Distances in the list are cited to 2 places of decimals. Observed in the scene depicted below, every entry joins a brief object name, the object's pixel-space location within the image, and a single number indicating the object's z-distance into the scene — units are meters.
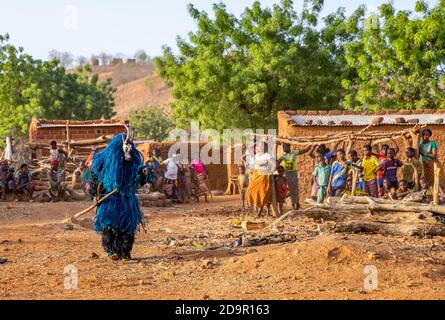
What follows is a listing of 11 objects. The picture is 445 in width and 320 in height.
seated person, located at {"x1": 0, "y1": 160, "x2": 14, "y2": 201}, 21.39
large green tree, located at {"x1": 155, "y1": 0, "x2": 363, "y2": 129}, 29.08
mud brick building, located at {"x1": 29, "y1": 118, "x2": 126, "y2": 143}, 26.39
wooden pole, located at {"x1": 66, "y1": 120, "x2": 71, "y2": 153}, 24.50
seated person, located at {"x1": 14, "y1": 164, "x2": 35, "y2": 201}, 21.47
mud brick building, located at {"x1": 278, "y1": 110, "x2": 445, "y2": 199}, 19.36
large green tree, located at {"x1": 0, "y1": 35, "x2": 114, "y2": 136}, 40.01
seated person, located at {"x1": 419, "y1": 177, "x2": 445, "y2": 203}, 14.92
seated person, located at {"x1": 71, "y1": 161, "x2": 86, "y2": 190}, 23.19
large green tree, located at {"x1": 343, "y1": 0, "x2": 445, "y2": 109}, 26.16
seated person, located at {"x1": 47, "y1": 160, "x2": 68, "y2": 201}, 21.46
